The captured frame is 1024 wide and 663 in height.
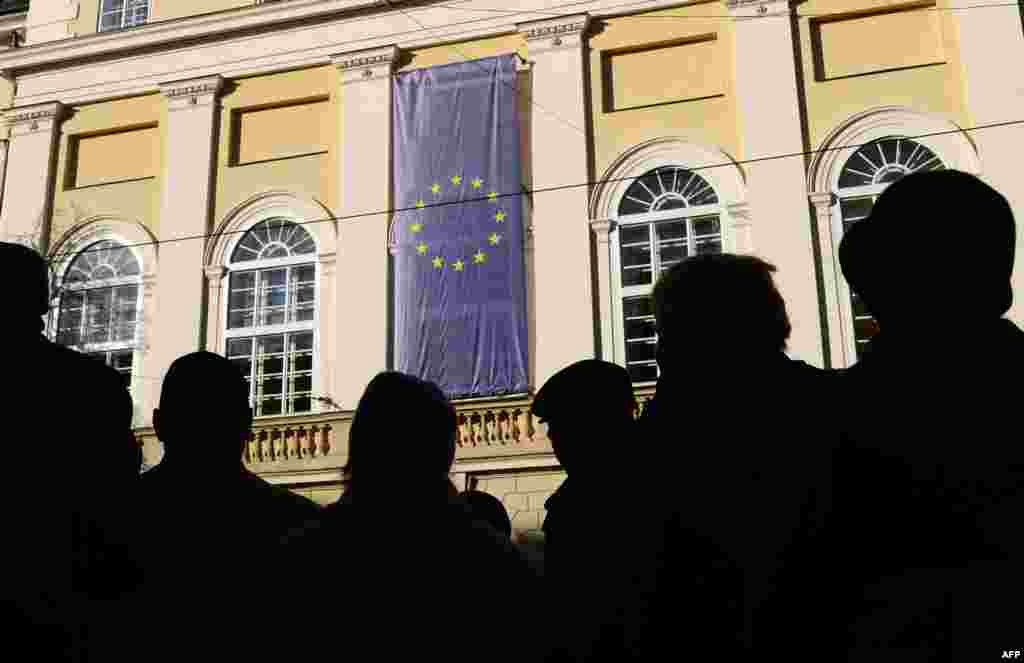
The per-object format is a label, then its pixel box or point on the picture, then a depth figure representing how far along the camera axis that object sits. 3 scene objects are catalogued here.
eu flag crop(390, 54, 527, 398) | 12.86
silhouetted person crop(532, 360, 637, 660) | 1.46
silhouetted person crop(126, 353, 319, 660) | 1.86
